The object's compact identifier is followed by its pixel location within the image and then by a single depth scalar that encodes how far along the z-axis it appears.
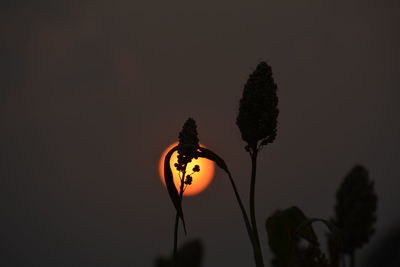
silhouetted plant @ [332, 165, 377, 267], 9.30
